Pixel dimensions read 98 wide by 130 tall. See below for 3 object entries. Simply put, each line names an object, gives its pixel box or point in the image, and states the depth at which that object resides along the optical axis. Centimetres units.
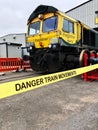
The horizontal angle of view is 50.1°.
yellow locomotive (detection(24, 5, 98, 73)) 499
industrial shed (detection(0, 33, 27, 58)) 1282
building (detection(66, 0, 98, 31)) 1063
